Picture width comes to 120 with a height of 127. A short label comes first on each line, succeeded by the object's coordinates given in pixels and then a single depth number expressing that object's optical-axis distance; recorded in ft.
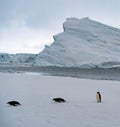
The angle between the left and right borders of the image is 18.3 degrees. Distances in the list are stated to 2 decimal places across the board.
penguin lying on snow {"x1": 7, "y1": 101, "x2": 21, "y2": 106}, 43.08
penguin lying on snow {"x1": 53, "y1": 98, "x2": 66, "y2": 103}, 47.75
